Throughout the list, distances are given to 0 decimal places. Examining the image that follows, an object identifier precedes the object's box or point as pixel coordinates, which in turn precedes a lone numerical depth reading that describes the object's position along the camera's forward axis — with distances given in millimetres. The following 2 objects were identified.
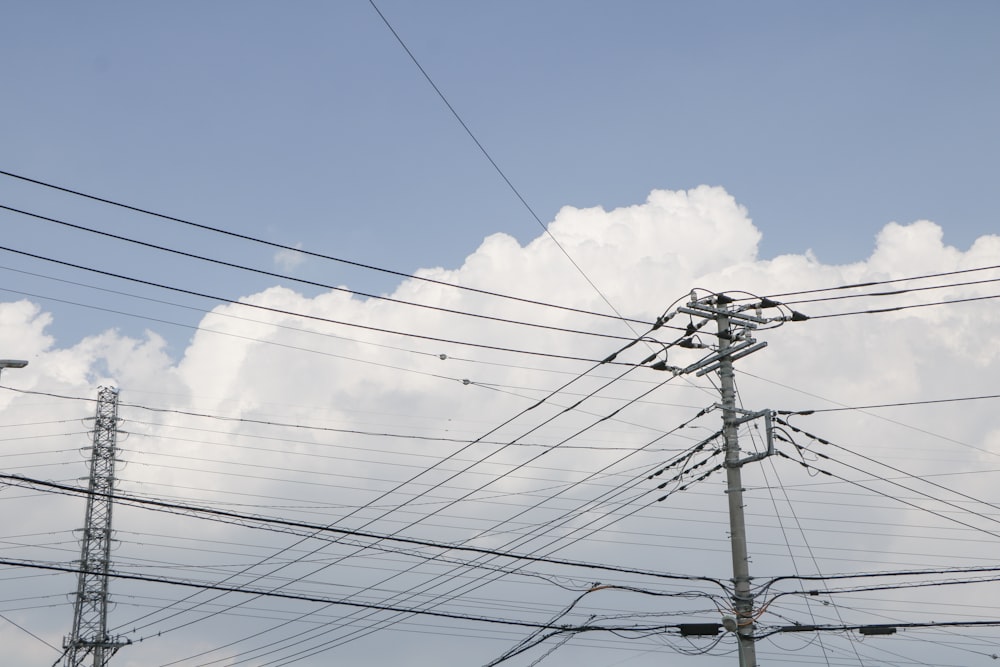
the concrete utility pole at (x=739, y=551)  24344
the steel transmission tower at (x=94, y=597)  42625
